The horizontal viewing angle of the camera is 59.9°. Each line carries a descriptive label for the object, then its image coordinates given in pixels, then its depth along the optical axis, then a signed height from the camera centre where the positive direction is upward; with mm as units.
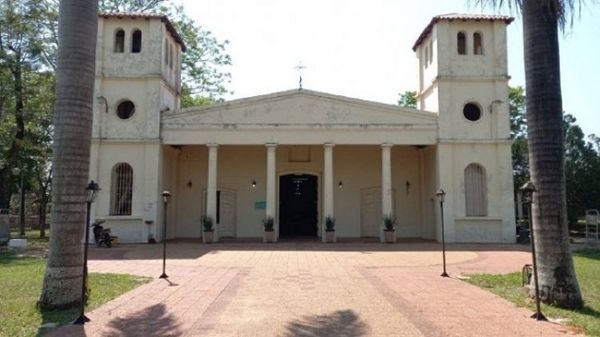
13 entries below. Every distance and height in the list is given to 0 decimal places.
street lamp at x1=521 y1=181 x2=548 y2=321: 7457 -154
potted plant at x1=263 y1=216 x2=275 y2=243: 20406 -529
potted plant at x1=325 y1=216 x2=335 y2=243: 20564 -487
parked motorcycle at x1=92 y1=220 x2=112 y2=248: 19016 -694
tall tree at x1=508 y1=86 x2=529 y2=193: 33438 +6025
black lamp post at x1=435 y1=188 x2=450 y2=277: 13211 +583
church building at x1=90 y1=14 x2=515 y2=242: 20859 +3632
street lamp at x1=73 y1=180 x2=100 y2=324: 7554 +28
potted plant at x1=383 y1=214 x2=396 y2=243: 20453 -478
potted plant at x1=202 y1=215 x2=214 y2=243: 20375 -536
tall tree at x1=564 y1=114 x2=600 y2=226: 28172 +1959
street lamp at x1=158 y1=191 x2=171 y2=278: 11395 +406
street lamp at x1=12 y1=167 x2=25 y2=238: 24225 +1455
